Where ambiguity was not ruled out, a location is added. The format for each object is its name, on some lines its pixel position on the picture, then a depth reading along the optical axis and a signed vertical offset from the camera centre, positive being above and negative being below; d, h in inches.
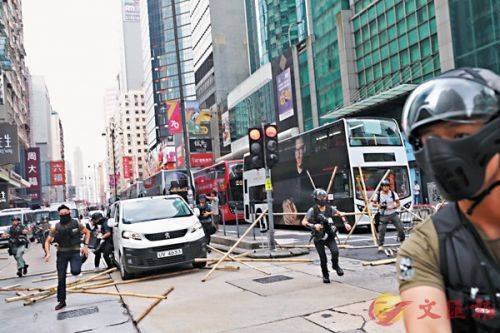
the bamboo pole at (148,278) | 361.7 -60.6
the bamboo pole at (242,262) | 380.5 -58.0
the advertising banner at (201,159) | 2257.0 +169.7
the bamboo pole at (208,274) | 349.7 -56.5
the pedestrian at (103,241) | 469.1 -37.1
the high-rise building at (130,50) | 6884.8 +2125.8
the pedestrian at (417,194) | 1022.0 -30.2
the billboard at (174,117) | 1078.4 +179.5
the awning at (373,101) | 1061.3 +194.6
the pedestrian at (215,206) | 735.8 -17.2
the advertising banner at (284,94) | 1689.2 +334.9
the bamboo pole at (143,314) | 242.2 -56.5
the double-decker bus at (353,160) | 648.4 +34.2
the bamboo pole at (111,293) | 270.6 -56.0
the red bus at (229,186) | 1069.1 +18.2
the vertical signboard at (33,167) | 2471.7 +212.9
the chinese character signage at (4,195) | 1807.8 +59.8
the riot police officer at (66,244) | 302.5 -24.5
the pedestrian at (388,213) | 425.1 -27.0
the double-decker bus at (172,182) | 1282.1 +42.3
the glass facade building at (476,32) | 896.9 +273.2
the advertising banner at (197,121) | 1592.0 +311.6
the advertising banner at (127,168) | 3815.2 +263.1
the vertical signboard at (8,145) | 1368.1 +183.6
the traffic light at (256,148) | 475.8 +42.2
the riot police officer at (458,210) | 54.1 -4.1
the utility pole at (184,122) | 847.9 +133.6
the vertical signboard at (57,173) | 2851.9 +199.0
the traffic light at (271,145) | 479.5 +44.6
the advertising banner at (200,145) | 2261.3 +234.8
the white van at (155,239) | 376.5 -31.0
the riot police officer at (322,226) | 316.2 -25.4
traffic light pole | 475.2 -25.1
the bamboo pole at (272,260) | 387.9 -58.3
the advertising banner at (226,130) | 2335.1 +310.3
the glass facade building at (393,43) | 1074.1 +329.1
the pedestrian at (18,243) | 507.9 -34.3
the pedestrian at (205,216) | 513.0 -21.3
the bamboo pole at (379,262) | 355.9 -57.5
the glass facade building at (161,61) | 4660.4 +1392.2
